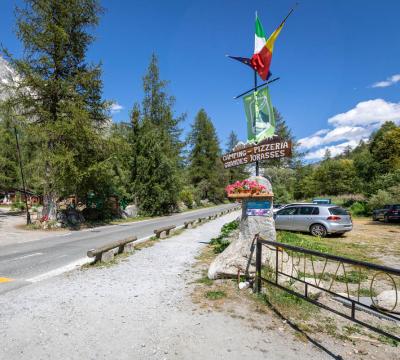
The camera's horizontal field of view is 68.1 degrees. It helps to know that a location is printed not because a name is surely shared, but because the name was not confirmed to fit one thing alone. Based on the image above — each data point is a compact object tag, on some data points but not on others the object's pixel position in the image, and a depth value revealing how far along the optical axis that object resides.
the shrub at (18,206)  33.88
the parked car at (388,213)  23.05
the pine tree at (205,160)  59.22
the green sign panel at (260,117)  6.34
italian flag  6.45
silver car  14.45
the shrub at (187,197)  44.56
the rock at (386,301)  4.85
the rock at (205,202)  54.13
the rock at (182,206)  40.37
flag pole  6.65
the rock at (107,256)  8.23
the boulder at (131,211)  28.18
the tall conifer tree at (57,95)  17.58
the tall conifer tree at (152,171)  30.27
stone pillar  5.94
